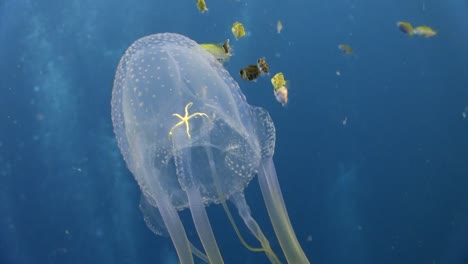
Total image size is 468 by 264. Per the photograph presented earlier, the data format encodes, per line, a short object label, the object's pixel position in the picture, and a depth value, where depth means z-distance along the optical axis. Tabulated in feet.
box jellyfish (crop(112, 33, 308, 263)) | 12.73
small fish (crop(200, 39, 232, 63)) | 15.02
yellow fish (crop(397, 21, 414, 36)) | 19.80
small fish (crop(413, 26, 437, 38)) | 19.98
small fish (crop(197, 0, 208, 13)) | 16.93
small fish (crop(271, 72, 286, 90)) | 16.76
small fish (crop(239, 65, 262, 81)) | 15.56
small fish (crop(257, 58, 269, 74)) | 16.10
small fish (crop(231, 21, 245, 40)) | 17.16
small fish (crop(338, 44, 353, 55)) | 20.72
